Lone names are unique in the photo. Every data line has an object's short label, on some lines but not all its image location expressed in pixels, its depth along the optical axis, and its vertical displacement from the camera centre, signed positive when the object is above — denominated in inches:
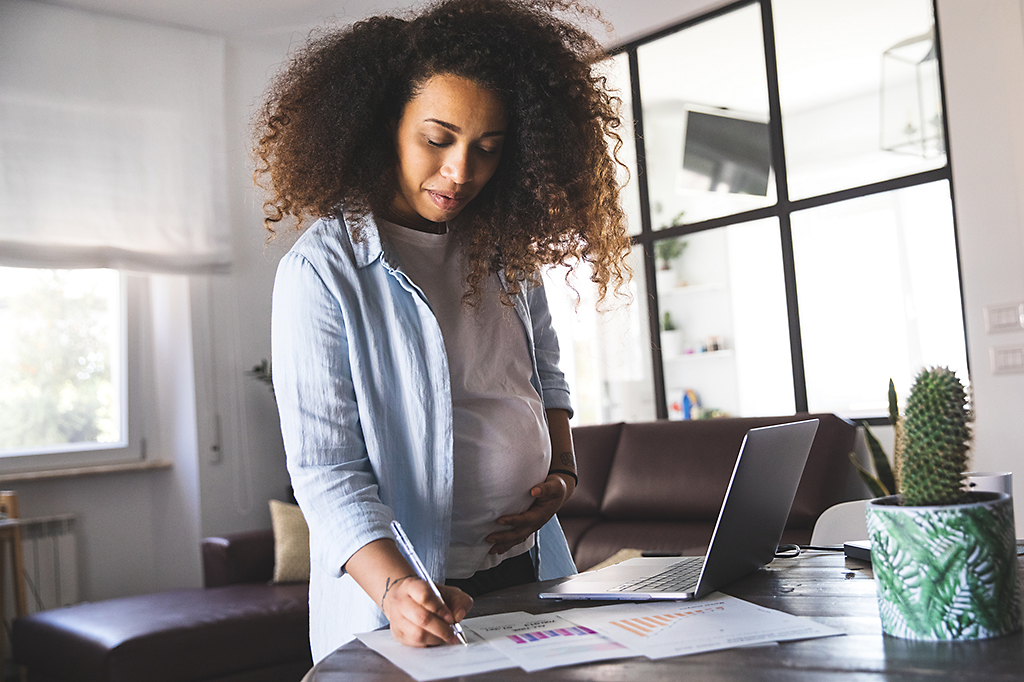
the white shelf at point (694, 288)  171.2 +19.4
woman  41.3 +6.5
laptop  38.6 -7.5
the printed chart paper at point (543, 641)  31.0 -9.4
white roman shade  154.9 +52.0
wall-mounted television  164.6 +44.4
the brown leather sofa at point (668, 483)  125.8 -15.4
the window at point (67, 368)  158.4 +10.7
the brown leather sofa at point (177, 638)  107.0 -28.3
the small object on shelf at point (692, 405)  176.1 -3.9
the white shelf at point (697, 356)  174.1 +5.8
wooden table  26.7 -9.2
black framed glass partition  144.6 +30.5
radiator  153.3 -24.3
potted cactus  29.1 -5.8
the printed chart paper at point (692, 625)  31.4 -9.3
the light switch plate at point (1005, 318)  125.7 +7.0
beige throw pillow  139.2 -21.5
